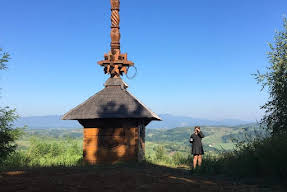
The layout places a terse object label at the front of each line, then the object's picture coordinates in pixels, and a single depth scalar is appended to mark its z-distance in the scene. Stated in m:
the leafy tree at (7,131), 12.07
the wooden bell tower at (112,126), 13.41
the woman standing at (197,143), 12.03
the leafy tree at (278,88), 15.87
